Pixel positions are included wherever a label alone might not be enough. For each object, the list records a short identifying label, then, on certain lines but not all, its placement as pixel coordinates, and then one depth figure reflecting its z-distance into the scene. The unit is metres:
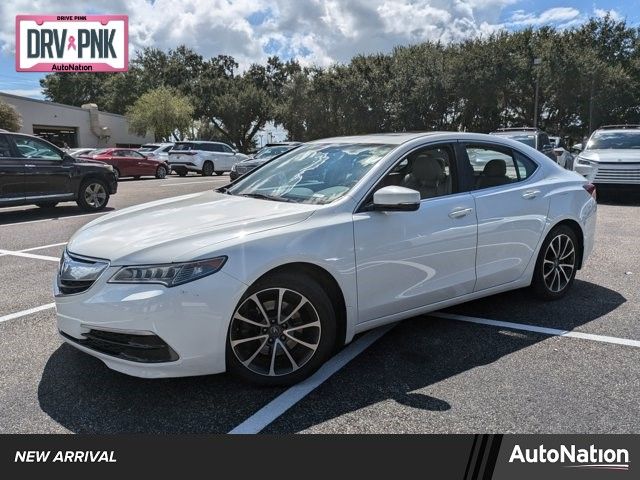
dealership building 41.59
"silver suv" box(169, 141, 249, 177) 25.11
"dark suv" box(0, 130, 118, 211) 10.23
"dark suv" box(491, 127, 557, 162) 12.74
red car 22.08
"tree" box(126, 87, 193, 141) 47.19
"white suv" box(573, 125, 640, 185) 11.77
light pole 33.60
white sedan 2.98
